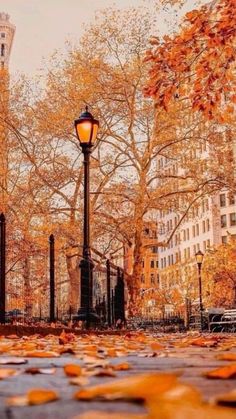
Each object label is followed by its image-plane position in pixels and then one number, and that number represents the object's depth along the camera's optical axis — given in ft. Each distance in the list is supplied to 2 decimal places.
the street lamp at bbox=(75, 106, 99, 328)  45.65
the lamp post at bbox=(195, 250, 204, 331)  123.65
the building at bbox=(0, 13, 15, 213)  107.65
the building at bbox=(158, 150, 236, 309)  250.62
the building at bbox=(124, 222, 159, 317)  111.34
